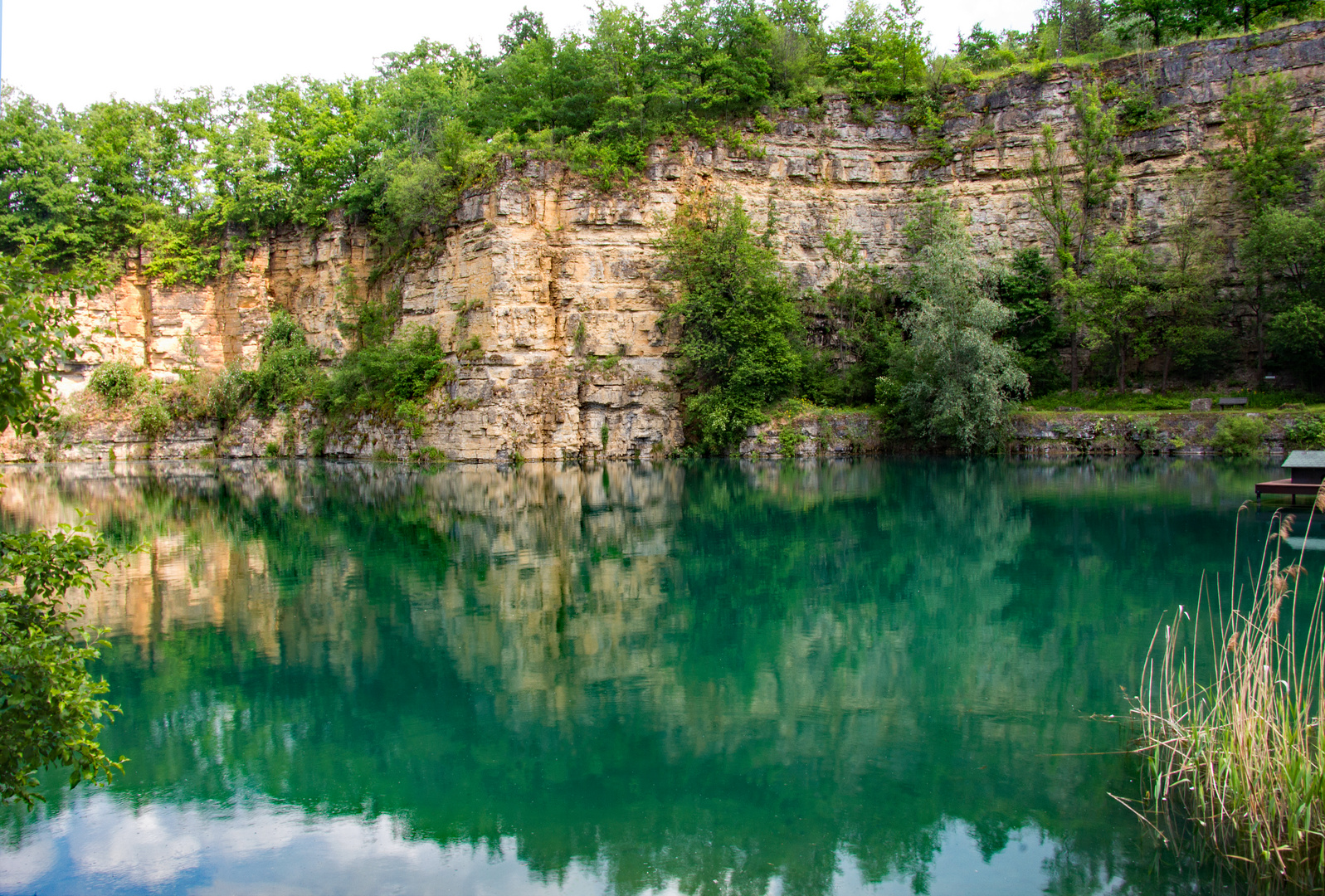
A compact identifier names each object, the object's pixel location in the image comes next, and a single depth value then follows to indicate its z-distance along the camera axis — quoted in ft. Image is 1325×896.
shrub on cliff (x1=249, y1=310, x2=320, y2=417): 146.00
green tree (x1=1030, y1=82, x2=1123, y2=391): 127.75
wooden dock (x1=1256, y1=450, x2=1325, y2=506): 54.44
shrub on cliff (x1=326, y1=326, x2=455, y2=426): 129.18
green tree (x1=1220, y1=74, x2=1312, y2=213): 117.60
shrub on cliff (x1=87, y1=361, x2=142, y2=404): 145.18
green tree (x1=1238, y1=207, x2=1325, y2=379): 106.11
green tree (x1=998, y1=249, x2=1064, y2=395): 127.13
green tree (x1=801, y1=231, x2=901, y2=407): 133.90
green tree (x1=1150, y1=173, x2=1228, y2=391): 116.98
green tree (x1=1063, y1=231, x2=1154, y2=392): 118.52
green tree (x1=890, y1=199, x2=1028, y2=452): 109.19
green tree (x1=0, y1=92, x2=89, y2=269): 145.89
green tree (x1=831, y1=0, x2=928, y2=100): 143.23
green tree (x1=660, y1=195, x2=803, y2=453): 123.95
